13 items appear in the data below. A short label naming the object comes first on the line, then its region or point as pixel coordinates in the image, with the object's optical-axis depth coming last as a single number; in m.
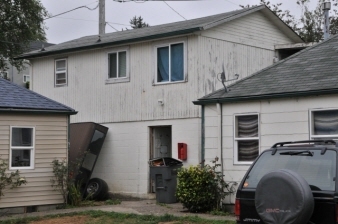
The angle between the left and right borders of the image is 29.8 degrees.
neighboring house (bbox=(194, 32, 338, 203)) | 14.49
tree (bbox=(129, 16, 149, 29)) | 65.68
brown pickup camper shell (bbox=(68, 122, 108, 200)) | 19.44
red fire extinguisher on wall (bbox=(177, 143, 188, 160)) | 18.41
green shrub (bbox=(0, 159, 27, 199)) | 16.34
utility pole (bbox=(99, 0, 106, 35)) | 28.57
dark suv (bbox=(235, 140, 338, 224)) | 7.91
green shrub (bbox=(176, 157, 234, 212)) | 15.66
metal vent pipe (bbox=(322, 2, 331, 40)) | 20.09
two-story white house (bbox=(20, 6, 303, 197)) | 18.83
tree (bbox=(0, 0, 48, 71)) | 35.22
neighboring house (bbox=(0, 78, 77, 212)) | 16.86
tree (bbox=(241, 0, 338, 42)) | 32.16
